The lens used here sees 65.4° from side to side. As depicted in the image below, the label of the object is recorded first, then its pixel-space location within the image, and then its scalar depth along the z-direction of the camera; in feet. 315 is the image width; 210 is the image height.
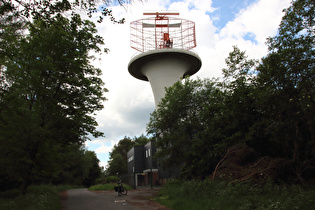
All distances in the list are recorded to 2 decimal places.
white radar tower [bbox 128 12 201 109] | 116.67
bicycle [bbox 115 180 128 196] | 61.57
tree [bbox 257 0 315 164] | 32.07
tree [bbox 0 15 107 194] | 46.39
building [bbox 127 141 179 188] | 136.77
